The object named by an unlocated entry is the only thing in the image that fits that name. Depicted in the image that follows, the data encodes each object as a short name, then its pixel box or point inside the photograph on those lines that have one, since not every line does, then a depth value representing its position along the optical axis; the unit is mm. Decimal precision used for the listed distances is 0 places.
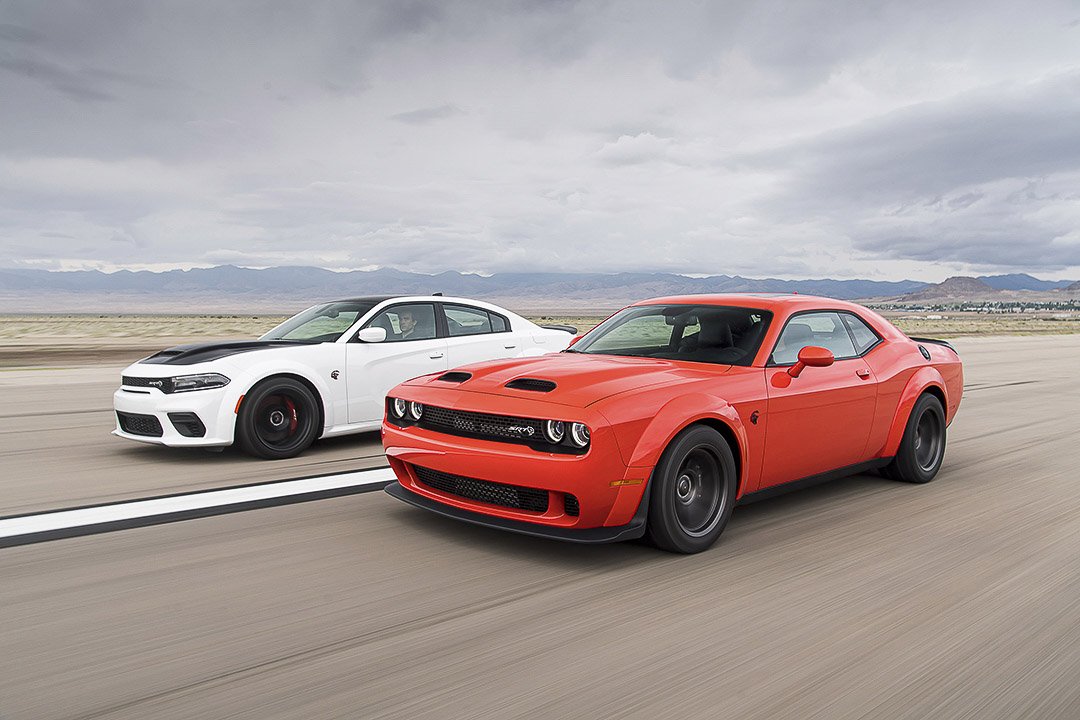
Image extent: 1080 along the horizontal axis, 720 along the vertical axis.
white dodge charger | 7059
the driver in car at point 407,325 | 8438
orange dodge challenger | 4352
